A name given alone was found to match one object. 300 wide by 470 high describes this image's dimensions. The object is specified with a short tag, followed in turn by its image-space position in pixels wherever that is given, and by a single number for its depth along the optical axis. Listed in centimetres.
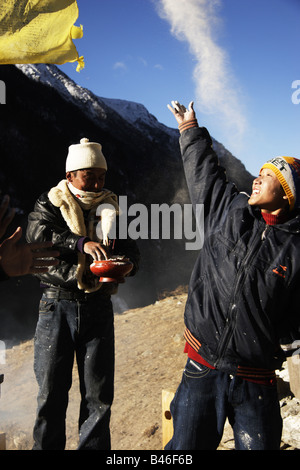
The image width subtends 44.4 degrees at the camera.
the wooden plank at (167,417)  277
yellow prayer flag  303
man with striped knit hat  172
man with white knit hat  229
